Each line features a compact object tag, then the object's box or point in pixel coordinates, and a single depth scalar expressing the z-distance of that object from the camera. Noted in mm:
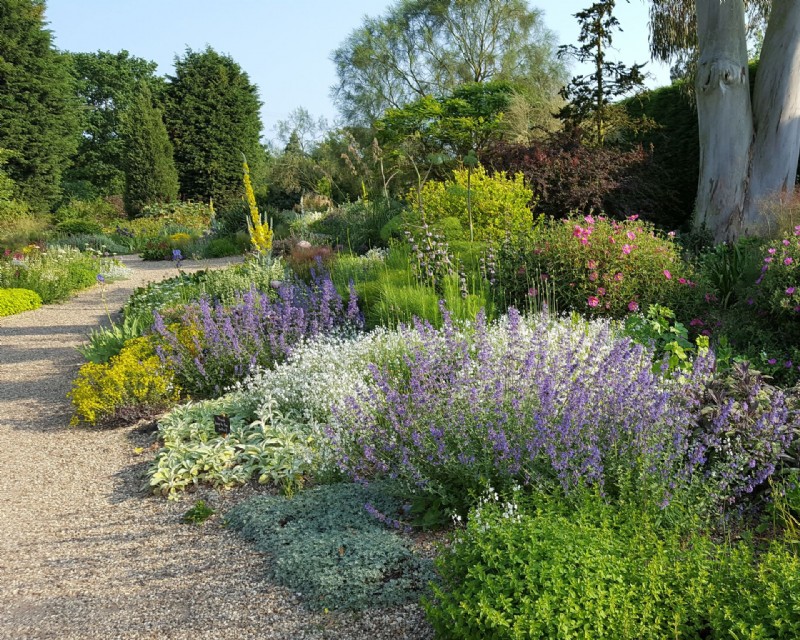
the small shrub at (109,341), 6727
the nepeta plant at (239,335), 5812
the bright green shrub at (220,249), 15336
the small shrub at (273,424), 4066
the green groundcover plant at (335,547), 2734
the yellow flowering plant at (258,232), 8578
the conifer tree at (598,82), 12508
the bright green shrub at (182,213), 22172
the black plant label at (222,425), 4797
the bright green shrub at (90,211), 23922
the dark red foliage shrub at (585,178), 10375
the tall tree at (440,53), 27656
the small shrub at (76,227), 19859
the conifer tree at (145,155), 22312
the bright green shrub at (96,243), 16770
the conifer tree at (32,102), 21172
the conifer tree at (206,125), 24297
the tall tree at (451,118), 22500
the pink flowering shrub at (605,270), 6246
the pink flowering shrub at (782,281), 5324
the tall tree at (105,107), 33219
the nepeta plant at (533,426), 2867
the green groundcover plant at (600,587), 2043
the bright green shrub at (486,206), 8906
